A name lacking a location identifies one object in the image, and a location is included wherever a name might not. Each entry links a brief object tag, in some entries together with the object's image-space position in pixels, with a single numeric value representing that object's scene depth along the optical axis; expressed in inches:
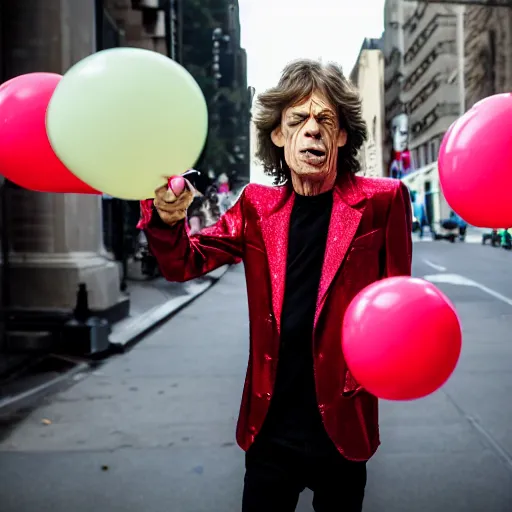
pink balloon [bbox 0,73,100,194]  74.1
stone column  275.3
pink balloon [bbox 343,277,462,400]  60.4
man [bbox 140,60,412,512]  71.2
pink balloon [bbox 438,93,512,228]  62.9
